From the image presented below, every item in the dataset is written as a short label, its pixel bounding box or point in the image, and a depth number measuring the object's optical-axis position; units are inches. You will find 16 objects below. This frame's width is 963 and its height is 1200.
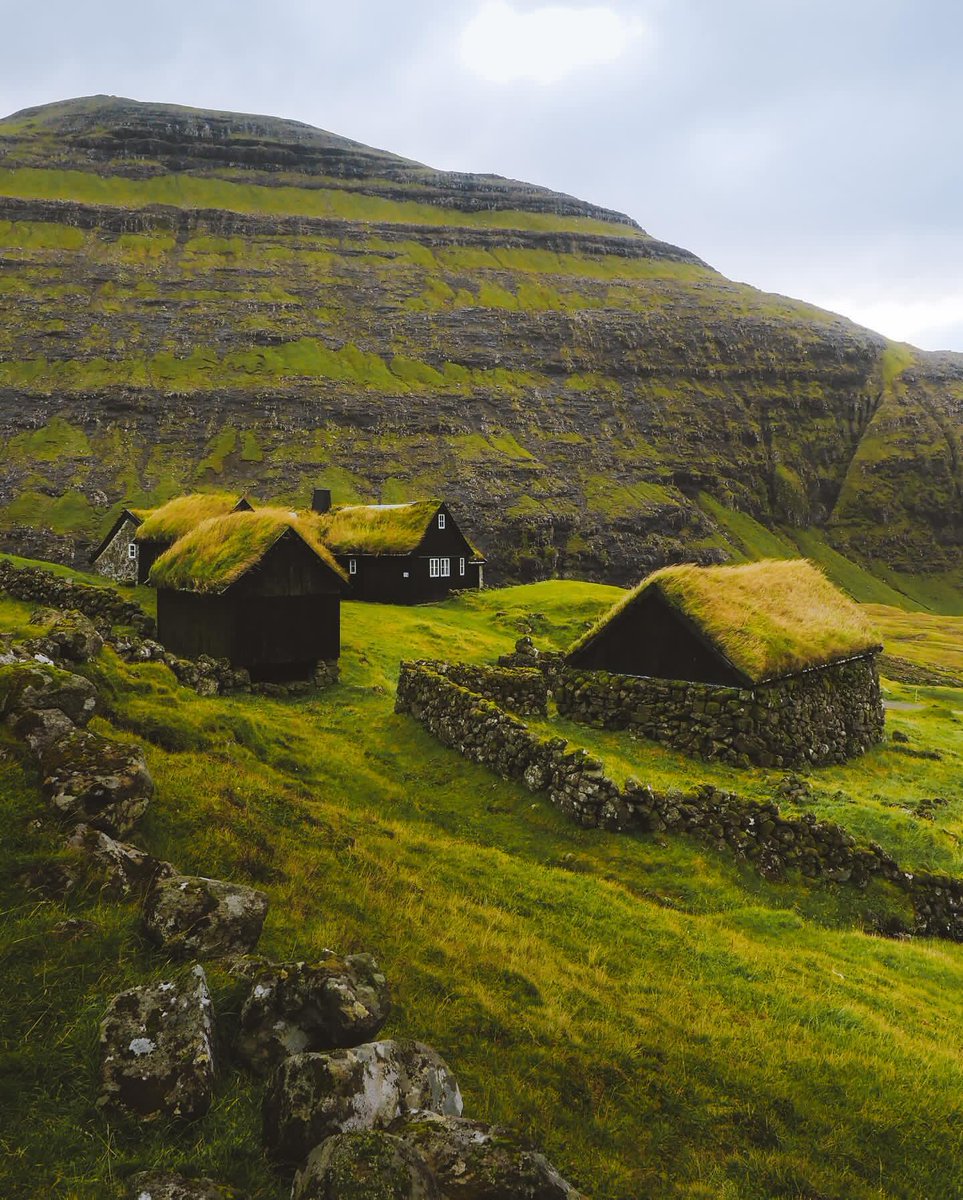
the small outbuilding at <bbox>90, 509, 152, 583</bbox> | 1957.4
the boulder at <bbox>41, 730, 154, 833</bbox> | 282.7
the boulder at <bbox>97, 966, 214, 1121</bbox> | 173.9
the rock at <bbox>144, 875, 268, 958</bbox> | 226.8
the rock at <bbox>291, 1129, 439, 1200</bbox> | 146.4
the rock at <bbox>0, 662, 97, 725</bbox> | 336.2
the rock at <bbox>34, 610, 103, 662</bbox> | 501.1
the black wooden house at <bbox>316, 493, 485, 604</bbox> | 2110.0
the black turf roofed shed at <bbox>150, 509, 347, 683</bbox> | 932.0
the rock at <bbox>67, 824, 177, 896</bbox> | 249.1
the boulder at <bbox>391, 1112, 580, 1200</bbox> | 157.5
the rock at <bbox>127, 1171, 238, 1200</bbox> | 149.7
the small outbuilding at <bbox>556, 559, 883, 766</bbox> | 810.2
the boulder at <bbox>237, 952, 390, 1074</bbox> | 198.4
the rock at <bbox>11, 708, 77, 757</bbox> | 313.1
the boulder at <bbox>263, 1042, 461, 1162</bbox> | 172.1
